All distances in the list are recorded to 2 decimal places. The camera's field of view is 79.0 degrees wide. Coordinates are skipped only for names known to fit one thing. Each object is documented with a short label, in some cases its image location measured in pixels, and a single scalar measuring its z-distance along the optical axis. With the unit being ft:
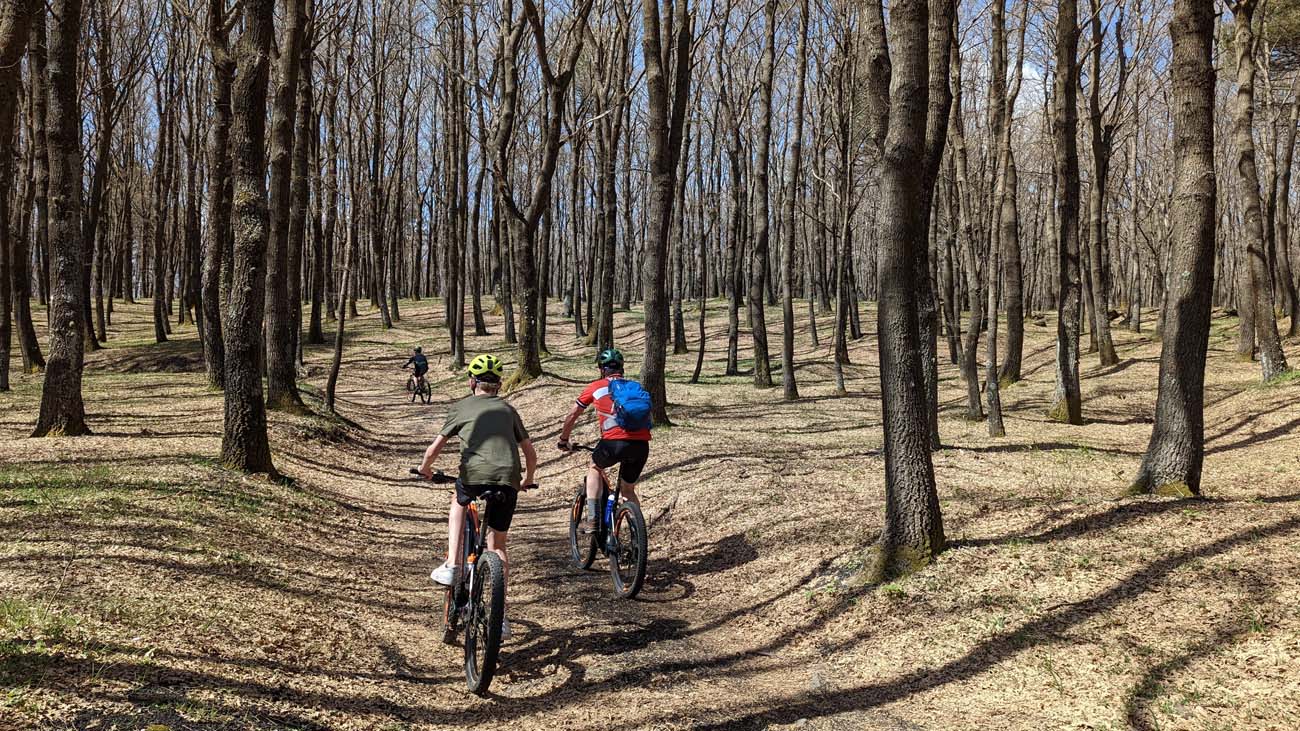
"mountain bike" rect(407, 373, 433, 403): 75.87
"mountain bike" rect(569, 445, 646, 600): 25.30
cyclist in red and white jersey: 26.68
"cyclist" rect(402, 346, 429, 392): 74.23
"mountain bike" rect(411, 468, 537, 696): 17.85
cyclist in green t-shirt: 19.34
